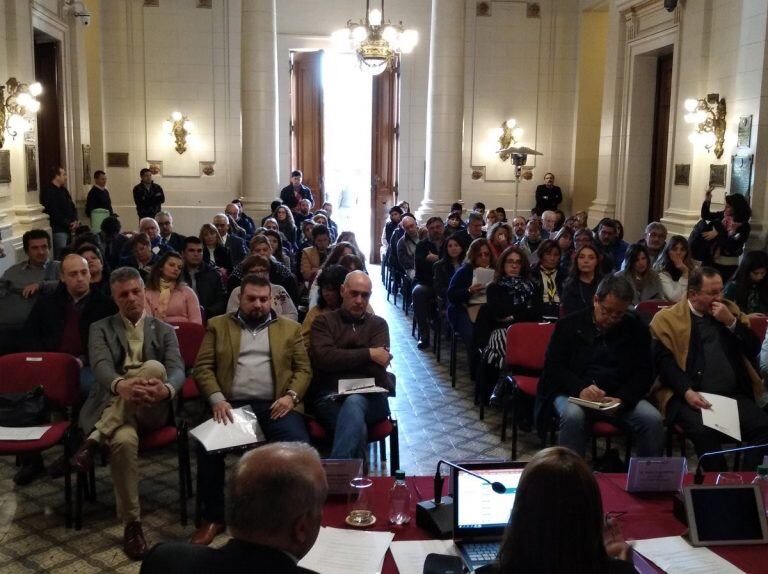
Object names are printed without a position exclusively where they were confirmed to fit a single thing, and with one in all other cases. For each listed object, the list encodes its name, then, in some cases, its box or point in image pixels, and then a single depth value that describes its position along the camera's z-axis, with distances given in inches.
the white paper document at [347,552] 105.6
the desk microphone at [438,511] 112.3
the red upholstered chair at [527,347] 221.3
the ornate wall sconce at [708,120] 388.2
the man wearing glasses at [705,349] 193.5
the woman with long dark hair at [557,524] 75.8
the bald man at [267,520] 74.3
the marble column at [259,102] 535.2
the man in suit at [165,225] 370.8
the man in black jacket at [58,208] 447.2
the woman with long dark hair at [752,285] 246.5
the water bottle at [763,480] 124.9
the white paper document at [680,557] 104.7
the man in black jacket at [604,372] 183.3
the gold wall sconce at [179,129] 603.5
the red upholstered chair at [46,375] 187.0
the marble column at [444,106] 545.3
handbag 179.2
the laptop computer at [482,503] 111.7
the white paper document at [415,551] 106.0
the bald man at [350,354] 186.5
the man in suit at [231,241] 372.8
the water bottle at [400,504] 118.0
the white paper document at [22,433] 173.0
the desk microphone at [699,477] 128.0
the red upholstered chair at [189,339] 221.5
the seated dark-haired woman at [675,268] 271.4
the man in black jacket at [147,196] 554.9
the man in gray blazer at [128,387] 169.5
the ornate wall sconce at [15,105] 389.7
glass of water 117.5
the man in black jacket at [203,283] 277.0
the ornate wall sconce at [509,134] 612.1
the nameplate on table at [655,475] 127.3
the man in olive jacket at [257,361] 182.4
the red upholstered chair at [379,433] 185.3
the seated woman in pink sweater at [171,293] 242.1
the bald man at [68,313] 211.5
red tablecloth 108.2
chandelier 429.7
